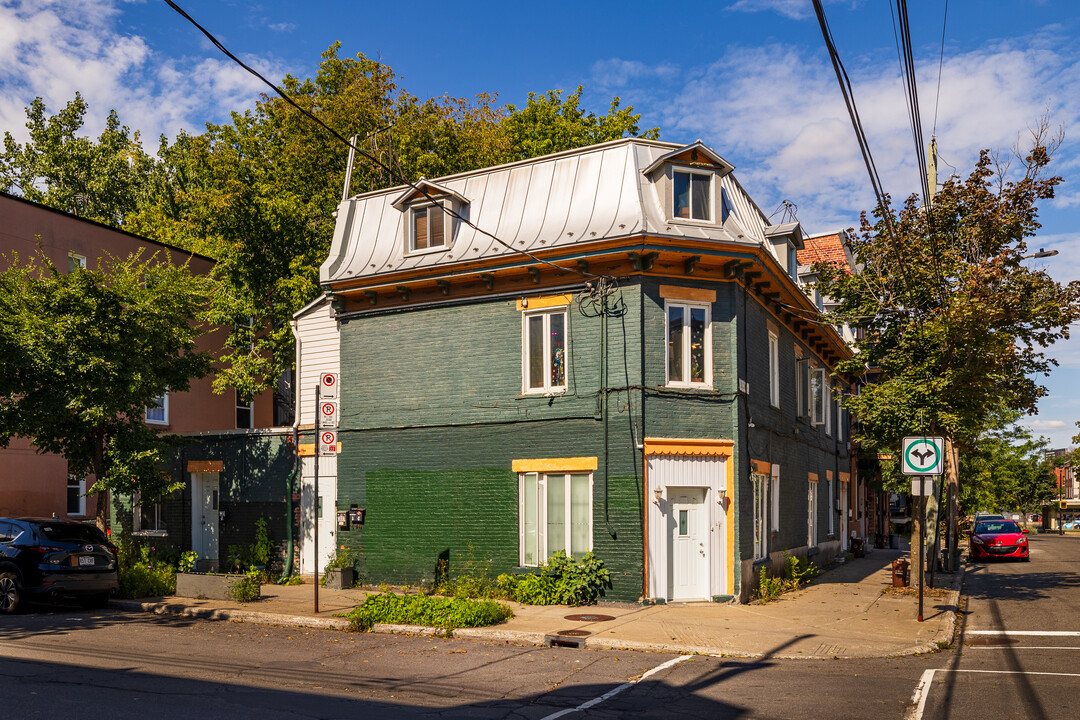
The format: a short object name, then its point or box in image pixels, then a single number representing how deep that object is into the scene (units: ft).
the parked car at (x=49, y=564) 51.78
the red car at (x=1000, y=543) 105.60
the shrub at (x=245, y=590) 55.57
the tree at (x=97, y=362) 57.31
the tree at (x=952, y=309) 58.49
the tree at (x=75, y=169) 137.49
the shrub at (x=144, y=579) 58.18
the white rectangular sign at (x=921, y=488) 47.60
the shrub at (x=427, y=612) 45.73
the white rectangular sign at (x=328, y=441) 52.90
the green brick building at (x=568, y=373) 56.08
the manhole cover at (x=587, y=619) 48.06
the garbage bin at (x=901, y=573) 66.69
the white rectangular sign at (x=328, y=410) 52.95
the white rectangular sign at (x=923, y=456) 47.98
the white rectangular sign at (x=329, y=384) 55.67
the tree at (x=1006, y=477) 144.89
